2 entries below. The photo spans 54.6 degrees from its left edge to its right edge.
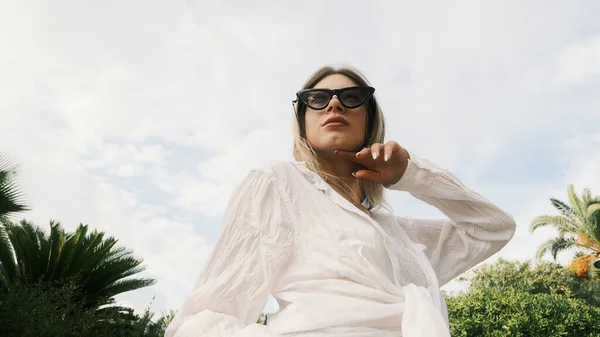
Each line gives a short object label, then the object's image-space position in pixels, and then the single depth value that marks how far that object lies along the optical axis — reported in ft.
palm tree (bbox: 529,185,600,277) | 85.25
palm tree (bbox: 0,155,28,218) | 36.99
